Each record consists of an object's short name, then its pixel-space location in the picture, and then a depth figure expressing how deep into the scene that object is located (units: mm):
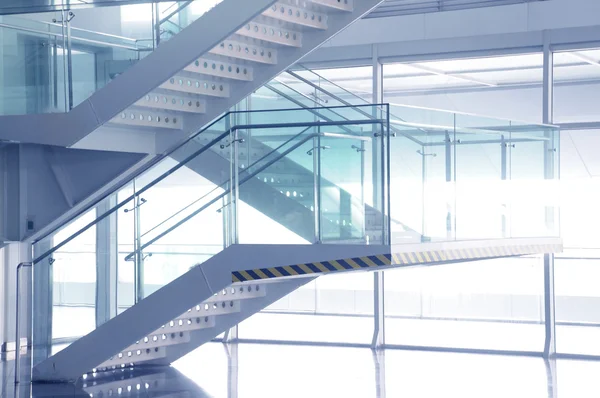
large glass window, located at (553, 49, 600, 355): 11344
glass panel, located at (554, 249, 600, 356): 12156
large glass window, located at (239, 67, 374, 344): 11141
